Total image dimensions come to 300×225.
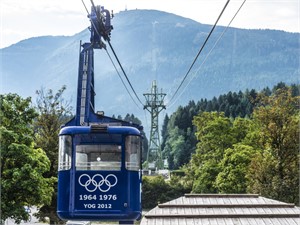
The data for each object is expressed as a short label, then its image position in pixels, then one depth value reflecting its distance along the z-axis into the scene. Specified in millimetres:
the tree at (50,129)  47219
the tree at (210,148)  60688
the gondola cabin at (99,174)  21078
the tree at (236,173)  55344
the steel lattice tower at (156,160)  122456
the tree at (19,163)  35188
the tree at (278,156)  46688
